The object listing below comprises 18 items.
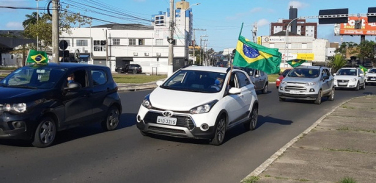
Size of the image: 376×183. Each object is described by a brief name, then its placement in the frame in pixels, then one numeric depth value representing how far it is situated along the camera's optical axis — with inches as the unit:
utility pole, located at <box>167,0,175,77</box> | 1231.5
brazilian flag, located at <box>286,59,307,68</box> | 985.5
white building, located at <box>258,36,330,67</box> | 3895.2
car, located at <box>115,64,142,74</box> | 2600.9
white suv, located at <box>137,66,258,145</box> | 334.6
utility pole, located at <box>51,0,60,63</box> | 901.2
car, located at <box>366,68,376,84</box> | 1551.4
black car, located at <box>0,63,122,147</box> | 304.2
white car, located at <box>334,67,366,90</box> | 1181.7
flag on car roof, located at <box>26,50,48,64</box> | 789.6
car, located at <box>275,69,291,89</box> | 1156.3
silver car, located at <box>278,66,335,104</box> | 760.3
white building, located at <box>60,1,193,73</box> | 3395.7
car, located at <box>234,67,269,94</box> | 928.3
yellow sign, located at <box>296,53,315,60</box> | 3636.8
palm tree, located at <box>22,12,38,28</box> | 3370.8
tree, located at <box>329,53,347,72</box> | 2396.7
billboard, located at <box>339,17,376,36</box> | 3427.7
